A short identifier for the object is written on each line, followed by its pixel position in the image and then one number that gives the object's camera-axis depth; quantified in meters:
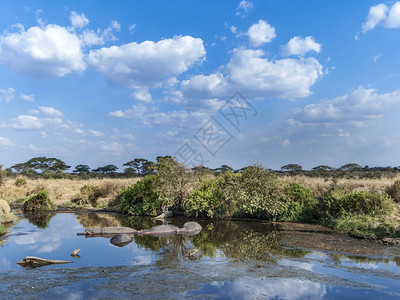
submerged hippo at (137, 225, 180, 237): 14.80
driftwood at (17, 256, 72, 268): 9.54
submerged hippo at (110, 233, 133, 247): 12.70
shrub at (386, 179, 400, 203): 19.25
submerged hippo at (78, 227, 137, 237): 14.52
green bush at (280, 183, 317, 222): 18.62
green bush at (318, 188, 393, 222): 16.55
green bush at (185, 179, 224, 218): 19.89
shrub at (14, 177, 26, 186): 32.25
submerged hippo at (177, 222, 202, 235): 15.44
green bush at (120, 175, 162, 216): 21.69
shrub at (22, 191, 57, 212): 23.80
